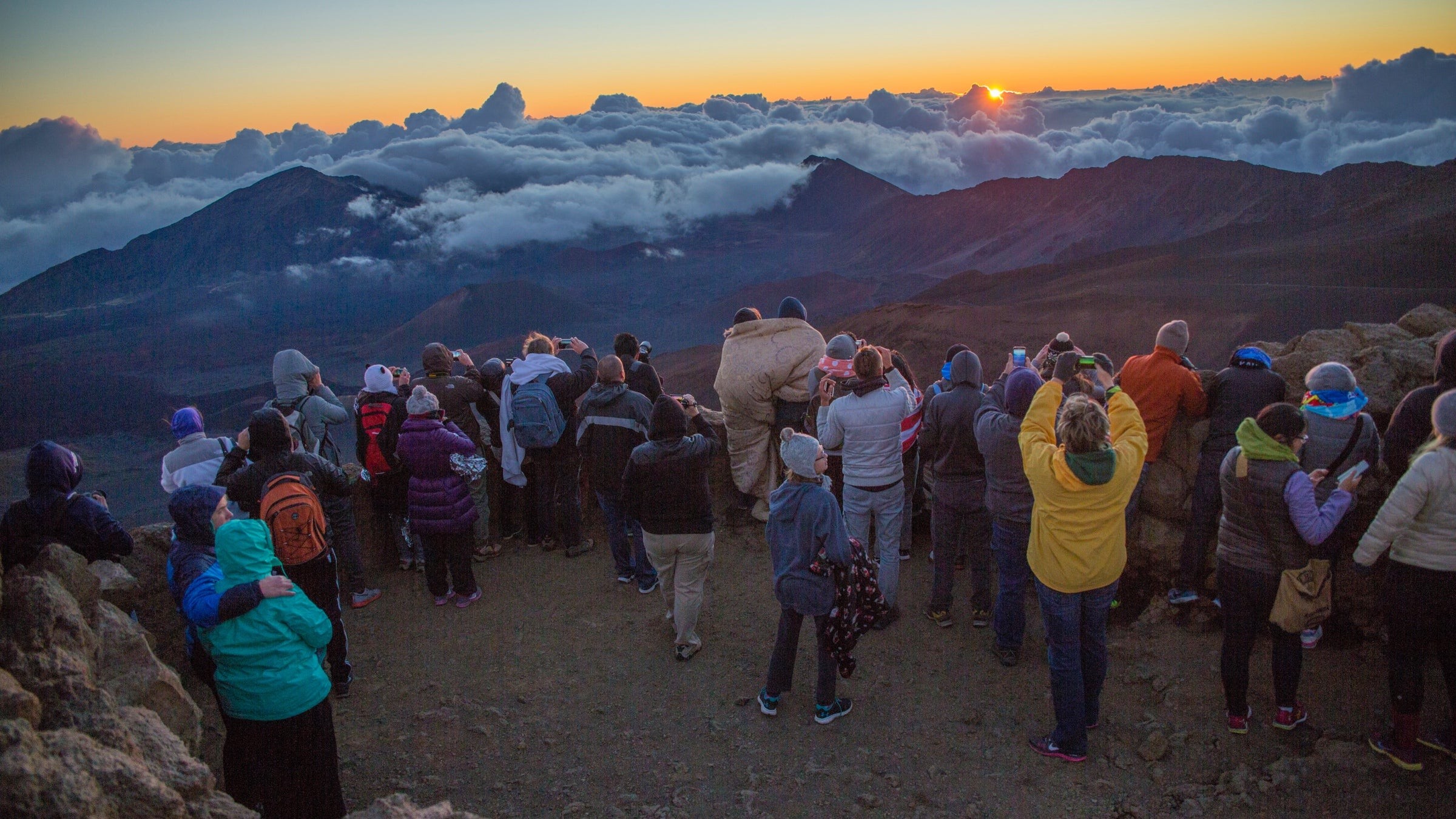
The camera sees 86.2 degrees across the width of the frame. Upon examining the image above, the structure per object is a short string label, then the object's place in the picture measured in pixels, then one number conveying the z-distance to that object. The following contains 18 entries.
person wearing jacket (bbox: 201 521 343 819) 3.19
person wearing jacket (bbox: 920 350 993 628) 5.11
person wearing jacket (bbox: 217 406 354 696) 4.35
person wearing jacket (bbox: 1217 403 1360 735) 3.61
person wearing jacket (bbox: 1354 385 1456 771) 3.38
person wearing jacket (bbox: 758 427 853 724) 4.05
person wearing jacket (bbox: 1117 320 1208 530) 5.12
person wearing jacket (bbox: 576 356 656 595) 5.75
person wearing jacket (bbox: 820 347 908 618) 5.01
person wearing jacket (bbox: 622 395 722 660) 4.82
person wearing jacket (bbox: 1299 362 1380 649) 4.07
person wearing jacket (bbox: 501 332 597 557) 6.50
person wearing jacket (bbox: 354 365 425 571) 5.88
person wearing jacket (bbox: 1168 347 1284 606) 4.91
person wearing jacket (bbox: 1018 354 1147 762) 3.59
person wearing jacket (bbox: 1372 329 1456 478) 4.01
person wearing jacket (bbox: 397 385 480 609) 5.50
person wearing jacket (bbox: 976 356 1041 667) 4.57
